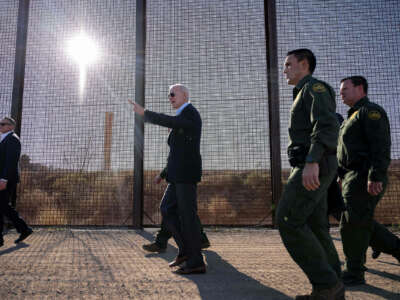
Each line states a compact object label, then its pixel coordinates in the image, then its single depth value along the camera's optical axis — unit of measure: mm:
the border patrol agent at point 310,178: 1651
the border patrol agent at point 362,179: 2248
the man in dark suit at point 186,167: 2465
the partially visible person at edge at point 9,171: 3967
